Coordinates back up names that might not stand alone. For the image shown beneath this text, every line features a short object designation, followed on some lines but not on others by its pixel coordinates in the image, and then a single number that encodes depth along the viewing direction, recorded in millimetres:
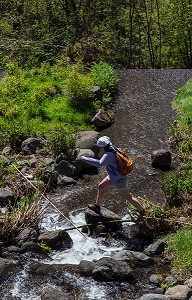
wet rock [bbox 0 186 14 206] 12641
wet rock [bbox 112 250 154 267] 10570
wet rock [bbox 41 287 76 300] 9246
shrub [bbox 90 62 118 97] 18934
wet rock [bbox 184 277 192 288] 9680
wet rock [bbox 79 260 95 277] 10227
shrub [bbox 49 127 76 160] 14711
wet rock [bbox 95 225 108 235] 11617
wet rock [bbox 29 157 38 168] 14477
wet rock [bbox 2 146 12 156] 15122
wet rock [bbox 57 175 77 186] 13898
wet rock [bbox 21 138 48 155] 15109
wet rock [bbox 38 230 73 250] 11094
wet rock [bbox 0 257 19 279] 10305
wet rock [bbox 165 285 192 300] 9336
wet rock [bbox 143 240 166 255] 10914
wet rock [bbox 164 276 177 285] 9878
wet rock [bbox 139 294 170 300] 9234
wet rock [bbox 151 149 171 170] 14641
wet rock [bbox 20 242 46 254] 10969
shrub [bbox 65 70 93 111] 17844
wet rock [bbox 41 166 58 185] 13750
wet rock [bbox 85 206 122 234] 11695
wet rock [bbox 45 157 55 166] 14492
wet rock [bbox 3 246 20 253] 10977
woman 11375
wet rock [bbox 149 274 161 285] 10008
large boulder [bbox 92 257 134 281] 10033
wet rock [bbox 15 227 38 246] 11133
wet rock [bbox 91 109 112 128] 17031
